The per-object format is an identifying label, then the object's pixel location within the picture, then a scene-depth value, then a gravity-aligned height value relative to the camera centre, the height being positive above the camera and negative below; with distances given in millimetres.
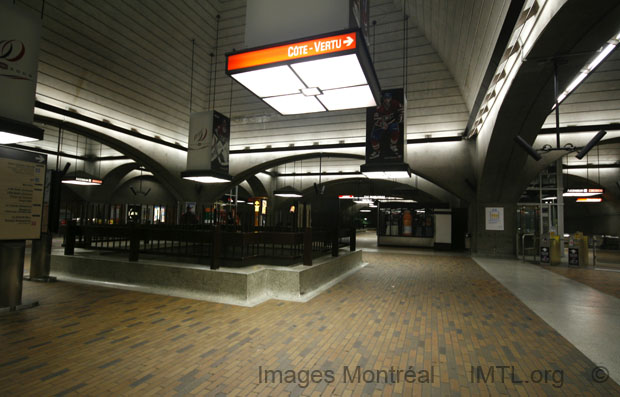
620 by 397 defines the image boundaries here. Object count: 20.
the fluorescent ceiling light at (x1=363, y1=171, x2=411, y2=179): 9128 +1434
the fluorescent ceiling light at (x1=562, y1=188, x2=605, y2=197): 14070 +1582
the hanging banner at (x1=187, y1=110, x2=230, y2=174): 9359 +2262
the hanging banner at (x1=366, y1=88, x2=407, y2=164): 8789 +2604
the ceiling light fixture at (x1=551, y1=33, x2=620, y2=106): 5594 +3282
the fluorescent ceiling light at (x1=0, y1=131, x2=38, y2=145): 3542 +858
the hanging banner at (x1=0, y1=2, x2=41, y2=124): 3696 +1848
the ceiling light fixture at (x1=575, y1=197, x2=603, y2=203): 17719 +1547
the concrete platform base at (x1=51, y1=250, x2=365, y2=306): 5086 -1119
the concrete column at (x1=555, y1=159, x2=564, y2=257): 12664 +1410
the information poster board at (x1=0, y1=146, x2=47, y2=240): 4082 +252
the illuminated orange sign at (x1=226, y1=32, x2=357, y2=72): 3395 +1938
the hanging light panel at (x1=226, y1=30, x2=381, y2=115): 3465 +1820
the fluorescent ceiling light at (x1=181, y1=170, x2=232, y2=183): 9172 +1227
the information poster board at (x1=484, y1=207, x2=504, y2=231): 12836 +246
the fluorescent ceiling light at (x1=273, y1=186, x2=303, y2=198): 17375 +1465
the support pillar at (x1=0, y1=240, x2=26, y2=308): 4199 -833
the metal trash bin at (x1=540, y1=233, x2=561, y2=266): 10556 -836
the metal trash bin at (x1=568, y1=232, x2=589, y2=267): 10195 -752
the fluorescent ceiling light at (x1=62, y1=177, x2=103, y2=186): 13145 +1412
